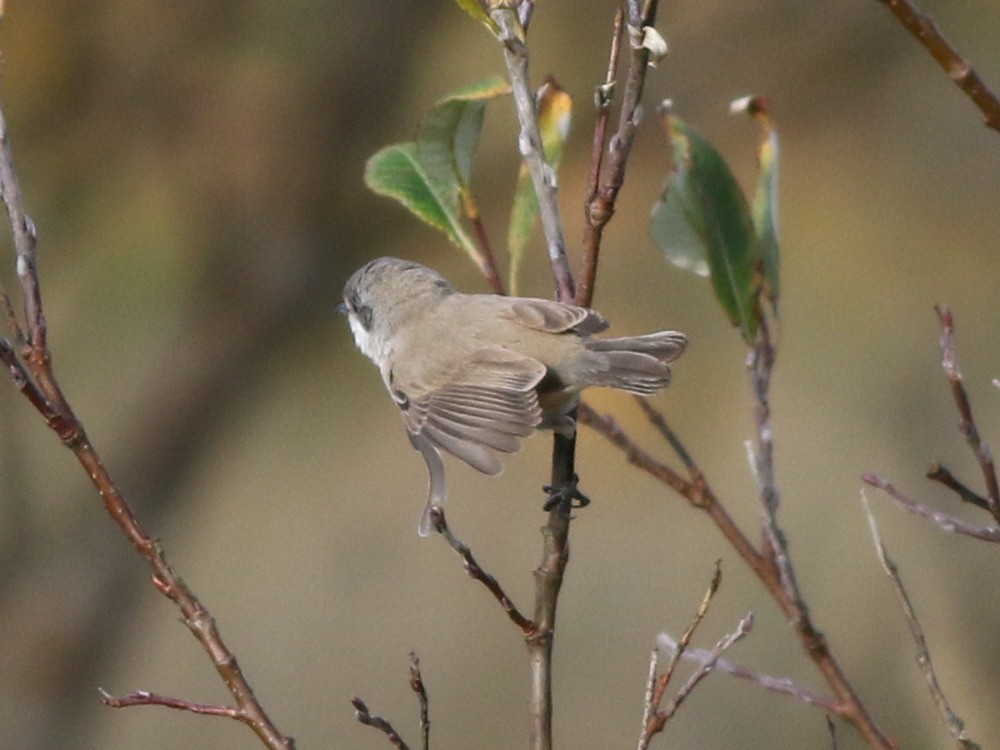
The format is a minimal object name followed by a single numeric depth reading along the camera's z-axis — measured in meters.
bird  6.41
